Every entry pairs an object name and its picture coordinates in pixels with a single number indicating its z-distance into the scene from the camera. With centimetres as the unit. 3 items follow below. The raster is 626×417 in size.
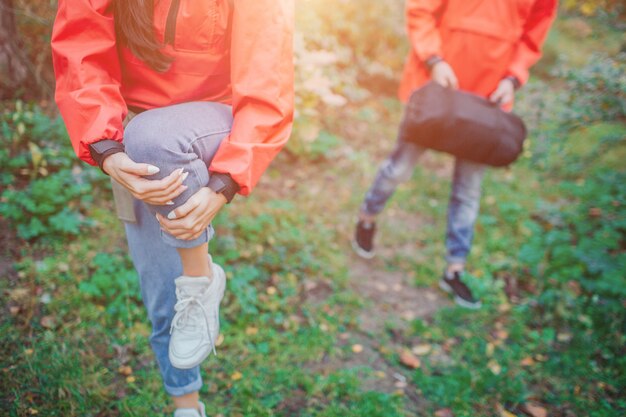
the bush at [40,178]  266
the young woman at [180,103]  131
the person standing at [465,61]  267
